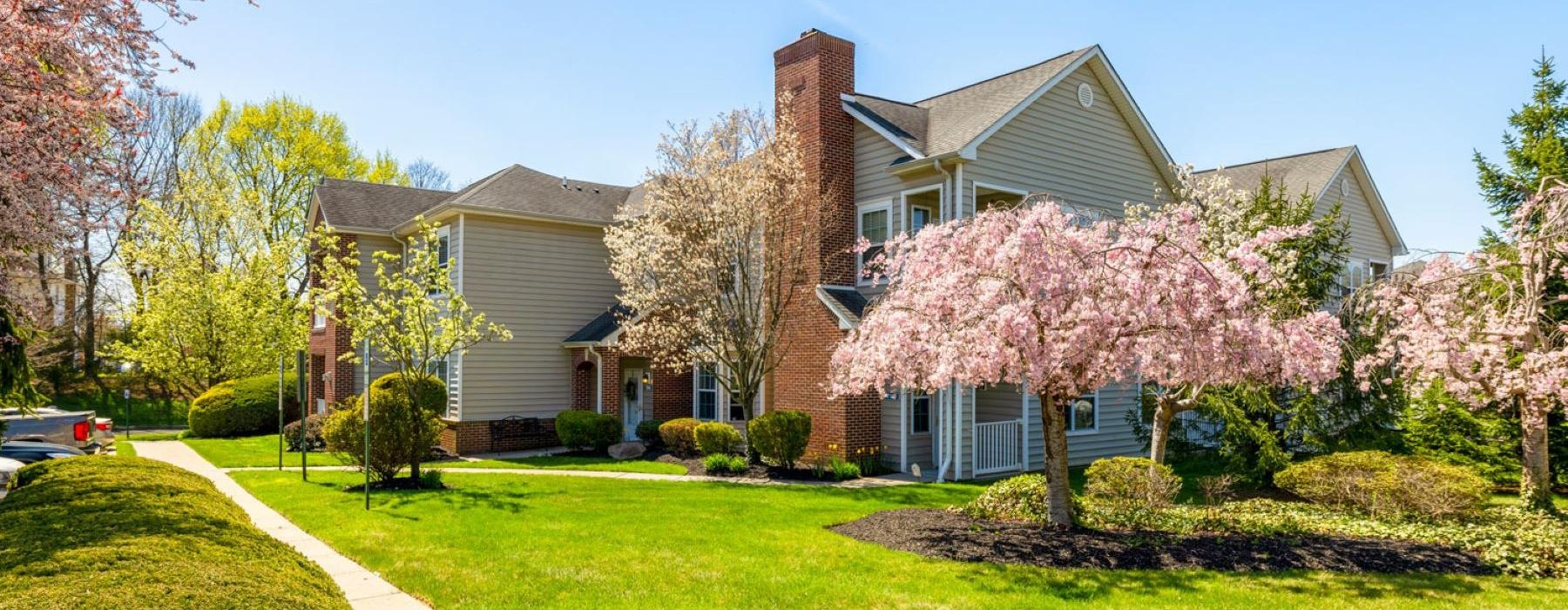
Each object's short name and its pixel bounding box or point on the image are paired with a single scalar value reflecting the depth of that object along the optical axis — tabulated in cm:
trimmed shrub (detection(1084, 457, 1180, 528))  1077
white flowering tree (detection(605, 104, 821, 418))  1661
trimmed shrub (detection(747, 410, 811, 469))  1617
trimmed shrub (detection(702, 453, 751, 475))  1644
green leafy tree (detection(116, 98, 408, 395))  2823
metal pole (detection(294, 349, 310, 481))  1413
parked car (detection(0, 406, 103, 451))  1781
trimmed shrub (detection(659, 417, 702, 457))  1950
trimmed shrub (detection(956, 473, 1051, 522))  1102
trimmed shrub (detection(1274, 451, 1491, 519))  1055
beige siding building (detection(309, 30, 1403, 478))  1694
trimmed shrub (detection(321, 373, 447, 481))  1429
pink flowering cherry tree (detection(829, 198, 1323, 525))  879
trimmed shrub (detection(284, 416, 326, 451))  2209
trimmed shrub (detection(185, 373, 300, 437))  2620
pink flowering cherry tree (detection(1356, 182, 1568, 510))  1027
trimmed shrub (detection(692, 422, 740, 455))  1792
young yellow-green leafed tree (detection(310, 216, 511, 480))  1534
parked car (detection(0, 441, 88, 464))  1498
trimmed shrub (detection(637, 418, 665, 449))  2086
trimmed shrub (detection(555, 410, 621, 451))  2061
